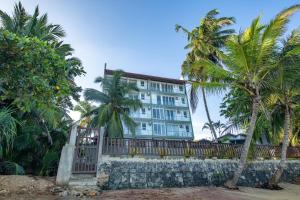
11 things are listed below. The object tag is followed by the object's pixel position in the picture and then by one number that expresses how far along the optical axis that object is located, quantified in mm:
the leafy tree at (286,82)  7009
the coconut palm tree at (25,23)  7003
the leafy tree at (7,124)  4709
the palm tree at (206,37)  13794
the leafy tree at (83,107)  20697
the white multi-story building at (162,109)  23158
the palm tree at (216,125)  29927
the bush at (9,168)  6687
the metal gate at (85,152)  6474
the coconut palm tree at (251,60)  6702
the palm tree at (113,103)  11668
